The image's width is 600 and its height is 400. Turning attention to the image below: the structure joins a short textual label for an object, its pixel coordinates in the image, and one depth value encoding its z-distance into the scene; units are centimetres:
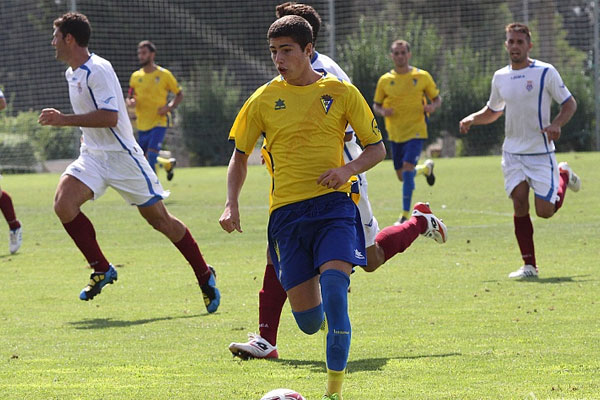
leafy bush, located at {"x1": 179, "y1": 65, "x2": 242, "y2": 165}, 6650
